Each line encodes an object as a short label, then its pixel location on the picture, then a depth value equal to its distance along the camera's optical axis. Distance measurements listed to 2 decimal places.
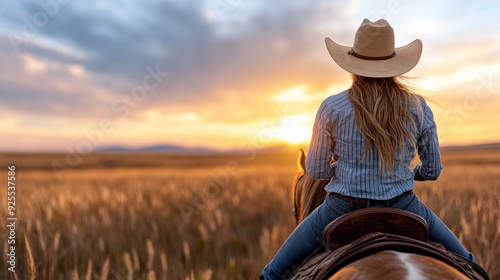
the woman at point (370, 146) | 2.34
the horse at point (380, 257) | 1.63
